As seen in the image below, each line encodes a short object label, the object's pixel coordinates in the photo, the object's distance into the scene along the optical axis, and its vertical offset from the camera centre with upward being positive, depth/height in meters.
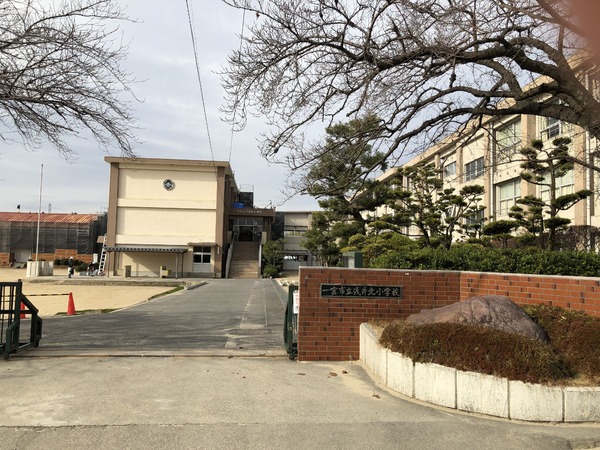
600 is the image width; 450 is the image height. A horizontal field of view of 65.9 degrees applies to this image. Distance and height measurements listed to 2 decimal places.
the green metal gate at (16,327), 7.55 -1.38
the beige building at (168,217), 44.31 +3.32
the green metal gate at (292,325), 7.83 -1.22
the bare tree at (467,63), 7.38 +3.30
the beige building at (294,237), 58.47 +2.26
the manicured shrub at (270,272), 46.06 -1.77
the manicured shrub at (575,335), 5.49 -0.93
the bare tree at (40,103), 8.15 +2.72
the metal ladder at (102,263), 45.44 -1.35
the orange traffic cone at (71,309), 14.43 -1.91
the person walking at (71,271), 39.56 -1.90
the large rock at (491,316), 5.99 -0.76
